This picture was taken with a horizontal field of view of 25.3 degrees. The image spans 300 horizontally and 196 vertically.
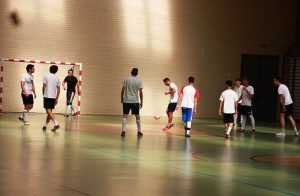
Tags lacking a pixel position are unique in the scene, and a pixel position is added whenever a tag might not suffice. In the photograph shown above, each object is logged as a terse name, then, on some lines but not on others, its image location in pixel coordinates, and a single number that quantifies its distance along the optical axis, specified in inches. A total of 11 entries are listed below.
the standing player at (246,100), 1049.5
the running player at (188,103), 858.8
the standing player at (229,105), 872.9
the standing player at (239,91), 1046.1
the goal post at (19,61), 1172.5
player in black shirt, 1177.2
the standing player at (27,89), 907.1
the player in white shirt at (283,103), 955.6
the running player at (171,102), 946.7
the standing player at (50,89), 815.7
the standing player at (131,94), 807.1
